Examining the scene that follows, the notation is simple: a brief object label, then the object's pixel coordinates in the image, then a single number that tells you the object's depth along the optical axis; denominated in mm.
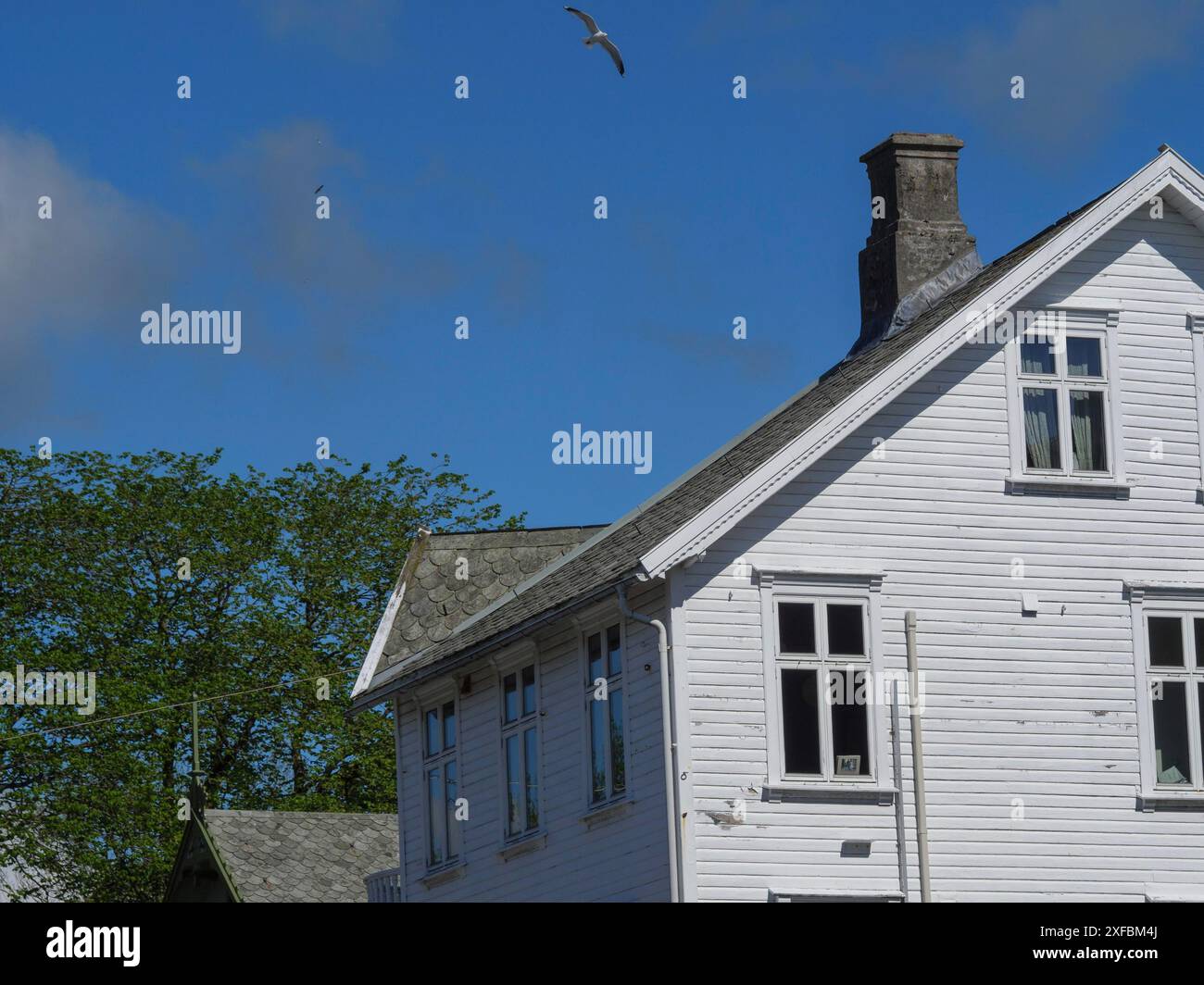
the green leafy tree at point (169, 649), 48688
